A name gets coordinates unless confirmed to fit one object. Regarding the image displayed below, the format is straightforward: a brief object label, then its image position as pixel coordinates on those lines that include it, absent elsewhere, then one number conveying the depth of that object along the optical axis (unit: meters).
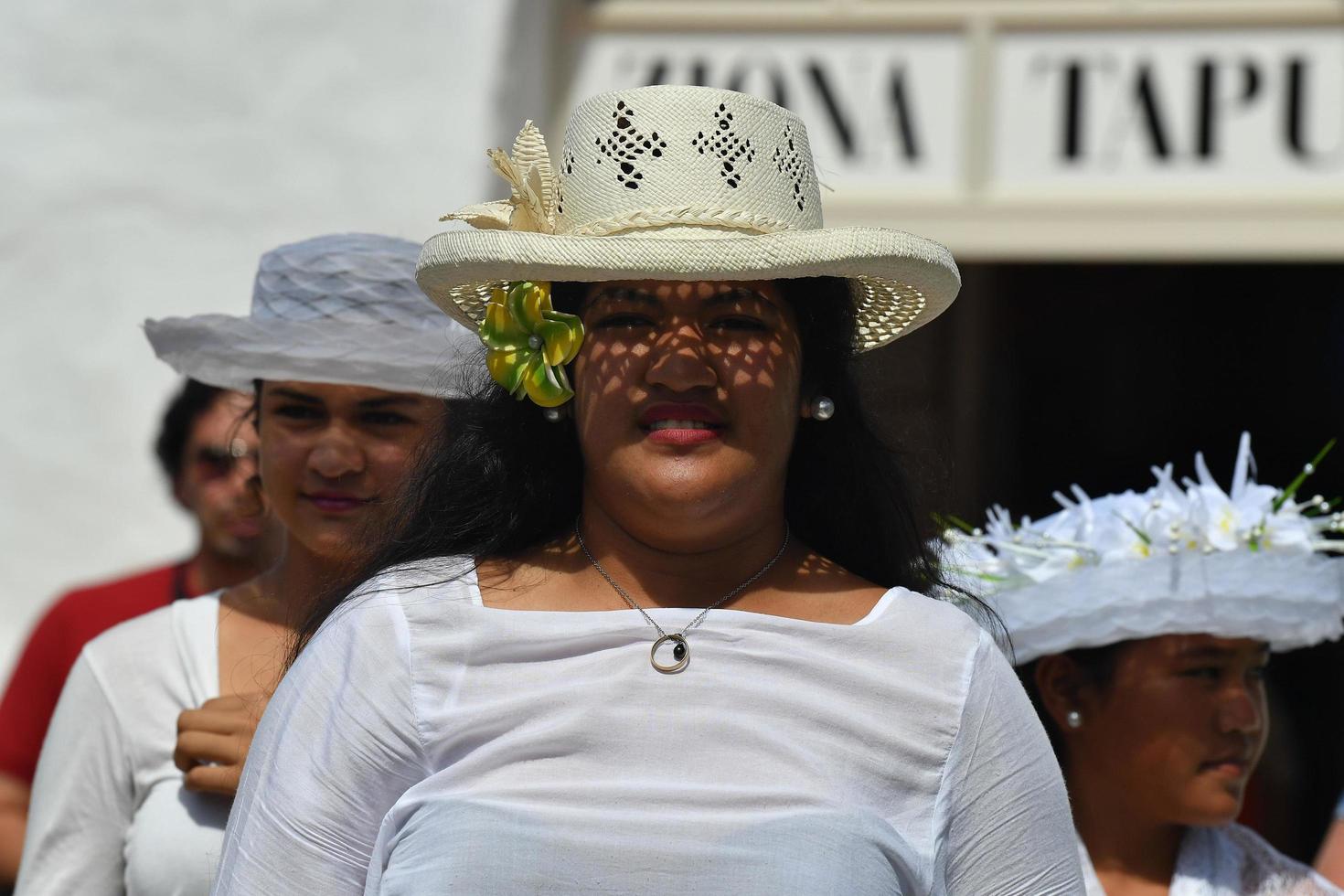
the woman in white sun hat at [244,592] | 5.13
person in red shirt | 6.84
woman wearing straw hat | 3.62
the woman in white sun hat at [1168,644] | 5.75
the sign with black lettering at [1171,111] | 11.91
